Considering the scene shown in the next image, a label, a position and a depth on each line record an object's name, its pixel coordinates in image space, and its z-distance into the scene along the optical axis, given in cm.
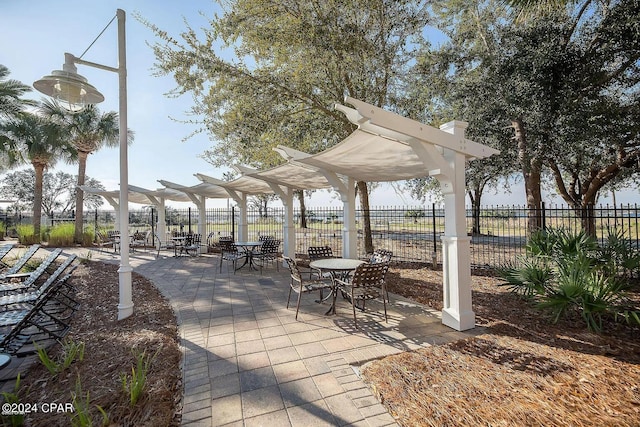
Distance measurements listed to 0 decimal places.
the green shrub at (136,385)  245
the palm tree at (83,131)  1485
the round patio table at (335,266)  489
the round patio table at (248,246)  854
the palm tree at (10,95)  1317
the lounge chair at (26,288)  469
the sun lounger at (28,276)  555
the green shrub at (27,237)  1475
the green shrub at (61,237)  1445
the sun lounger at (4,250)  747
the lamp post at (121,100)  393
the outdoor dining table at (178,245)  1105
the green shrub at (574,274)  387
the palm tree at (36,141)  1430
